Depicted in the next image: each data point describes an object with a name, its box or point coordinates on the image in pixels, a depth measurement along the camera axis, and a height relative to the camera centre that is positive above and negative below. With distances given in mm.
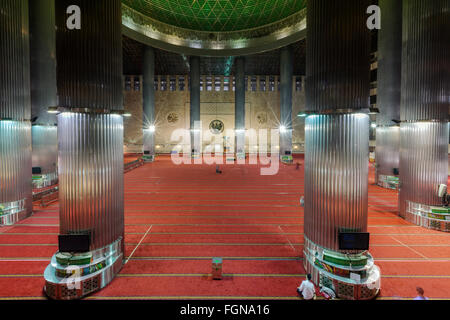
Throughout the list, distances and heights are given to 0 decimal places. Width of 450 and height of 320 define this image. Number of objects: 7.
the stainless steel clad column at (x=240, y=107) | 25812 +4244
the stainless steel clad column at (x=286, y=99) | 24547 +4875
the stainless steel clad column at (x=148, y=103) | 24078 +4426
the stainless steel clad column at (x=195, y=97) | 25766 +5249
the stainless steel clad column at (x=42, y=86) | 12656 +3214
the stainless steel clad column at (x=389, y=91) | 12586 +2924
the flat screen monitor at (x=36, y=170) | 12648 -946
